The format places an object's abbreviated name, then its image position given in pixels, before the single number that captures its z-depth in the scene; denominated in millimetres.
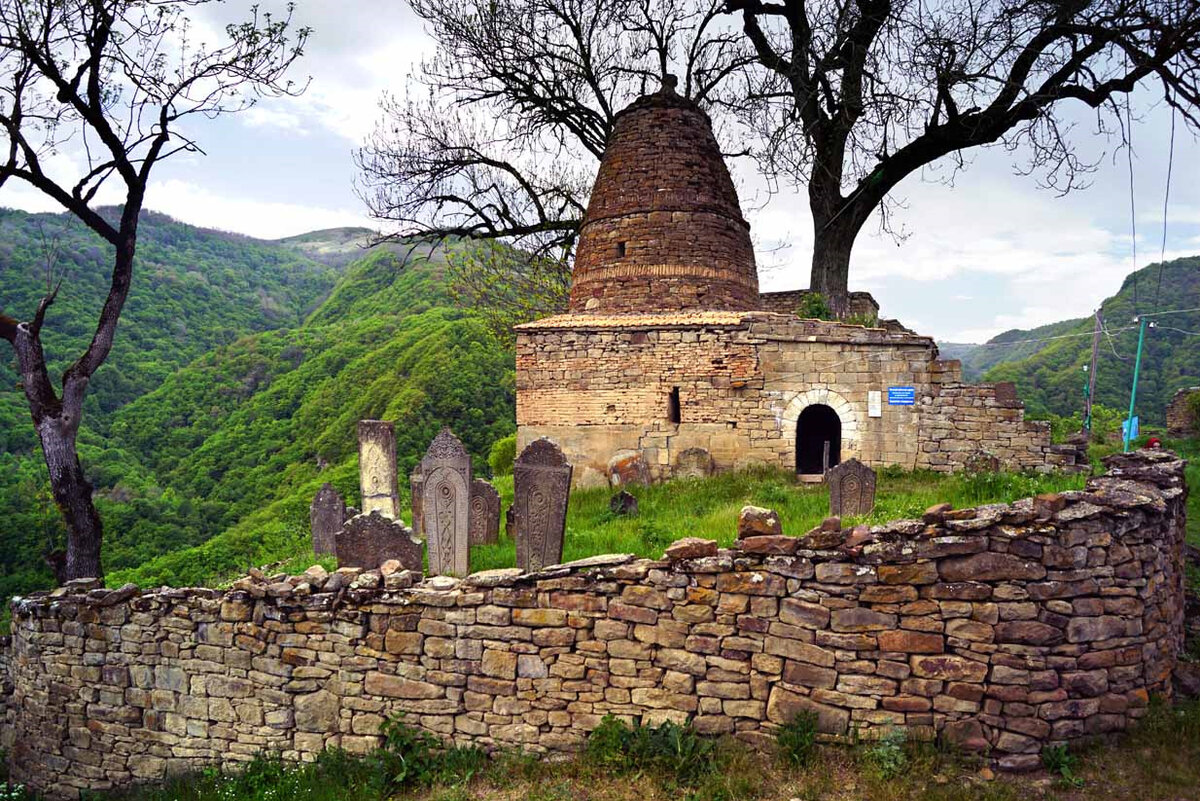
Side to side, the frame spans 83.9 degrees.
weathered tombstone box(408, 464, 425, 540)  8539
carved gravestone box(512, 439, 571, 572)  6234
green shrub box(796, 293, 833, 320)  12758
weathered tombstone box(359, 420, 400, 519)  8359
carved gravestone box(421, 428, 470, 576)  6582
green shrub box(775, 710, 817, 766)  4012
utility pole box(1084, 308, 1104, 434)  17425
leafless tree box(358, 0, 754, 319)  15102
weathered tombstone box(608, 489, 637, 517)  8992
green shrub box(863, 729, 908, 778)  3778
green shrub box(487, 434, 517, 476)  16953
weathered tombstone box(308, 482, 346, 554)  8828
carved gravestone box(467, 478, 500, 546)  7941
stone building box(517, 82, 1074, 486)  10656
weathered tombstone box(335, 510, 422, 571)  5863
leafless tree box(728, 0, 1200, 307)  10352
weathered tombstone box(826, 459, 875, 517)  8164
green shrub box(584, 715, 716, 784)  4082
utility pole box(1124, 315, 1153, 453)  11946
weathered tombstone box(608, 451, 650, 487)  11008
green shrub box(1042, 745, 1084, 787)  3695
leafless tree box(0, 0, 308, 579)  8250
